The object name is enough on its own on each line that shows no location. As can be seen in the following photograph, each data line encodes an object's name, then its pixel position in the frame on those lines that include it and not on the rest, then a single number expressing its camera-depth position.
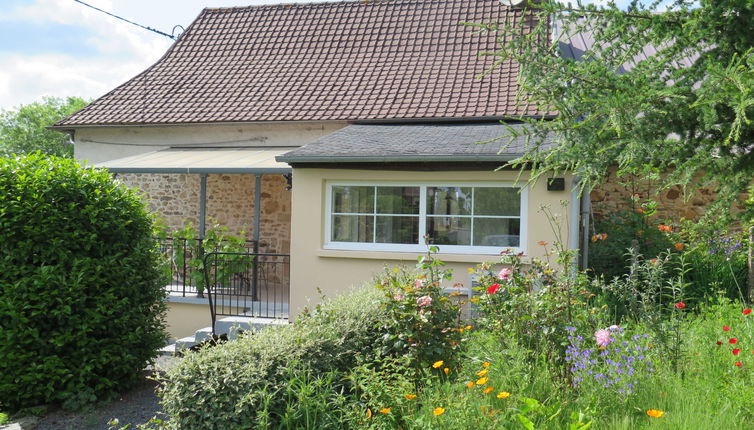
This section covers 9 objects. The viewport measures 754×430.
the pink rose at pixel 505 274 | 6.07
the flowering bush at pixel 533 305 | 5.31
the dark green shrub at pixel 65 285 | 6.55
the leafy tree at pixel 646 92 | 4.13
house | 9.38
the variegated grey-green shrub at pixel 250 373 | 4.51
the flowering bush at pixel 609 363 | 4.49
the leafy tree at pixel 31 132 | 44.44
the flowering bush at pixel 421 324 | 5.26
